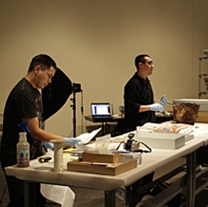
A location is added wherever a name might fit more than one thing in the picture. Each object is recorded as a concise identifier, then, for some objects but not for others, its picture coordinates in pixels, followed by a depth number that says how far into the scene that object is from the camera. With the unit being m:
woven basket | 3.26
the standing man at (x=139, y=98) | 3.44
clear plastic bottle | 1.67
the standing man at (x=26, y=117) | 2.14
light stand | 4.97
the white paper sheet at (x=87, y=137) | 2.20
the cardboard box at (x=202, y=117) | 3.67
